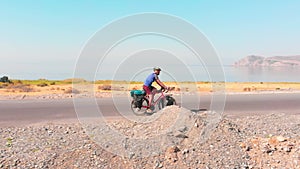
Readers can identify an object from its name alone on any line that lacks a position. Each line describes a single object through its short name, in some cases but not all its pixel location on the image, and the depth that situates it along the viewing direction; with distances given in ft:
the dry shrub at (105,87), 102.61
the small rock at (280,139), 21.73
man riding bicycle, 33.74
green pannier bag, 36.16
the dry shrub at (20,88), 92.27
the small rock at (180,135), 22.37
